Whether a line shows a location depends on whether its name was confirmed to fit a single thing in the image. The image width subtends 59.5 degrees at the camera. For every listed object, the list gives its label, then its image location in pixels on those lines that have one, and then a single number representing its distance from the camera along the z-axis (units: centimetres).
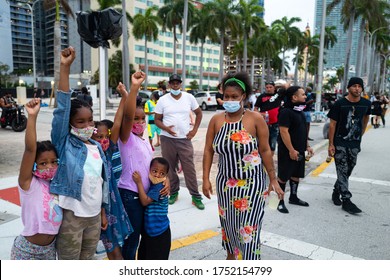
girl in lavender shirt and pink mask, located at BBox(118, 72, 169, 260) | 265
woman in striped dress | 271
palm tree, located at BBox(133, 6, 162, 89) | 4947
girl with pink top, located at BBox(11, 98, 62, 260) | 212
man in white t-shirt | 475
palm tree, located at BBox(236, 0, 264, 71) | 4372
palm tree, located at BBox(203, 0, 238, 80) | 4188
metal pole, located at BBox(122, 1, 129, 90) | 2494
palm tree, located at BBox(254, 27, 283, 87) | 5566
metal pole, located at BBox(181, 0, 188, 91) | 3399
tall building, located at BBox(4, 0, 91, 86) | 7225
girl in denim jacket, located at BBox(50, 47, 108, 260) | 222
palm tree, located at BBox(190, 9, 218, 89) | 4291
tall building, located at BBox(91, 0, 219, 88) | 7544
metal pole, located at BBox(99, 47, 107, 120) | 376
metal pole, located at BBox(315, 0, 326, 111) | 1845
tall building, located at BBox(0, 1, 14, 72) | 5689
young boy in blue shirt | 268
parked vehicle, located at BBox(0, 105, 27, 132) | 1277
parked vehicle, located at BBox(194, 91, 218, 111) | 2789
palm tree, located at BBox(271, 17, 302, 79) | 5697
